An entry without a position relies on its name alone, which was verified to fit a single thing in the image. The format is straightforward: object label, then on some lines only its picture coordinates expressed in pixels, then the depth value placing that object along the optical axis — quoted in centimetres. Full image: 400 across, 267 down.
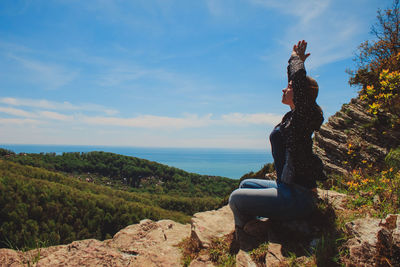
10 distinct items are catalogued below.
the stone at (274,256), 246
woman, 270
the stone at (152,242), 334
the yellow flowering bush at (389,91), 454
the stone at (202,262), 290
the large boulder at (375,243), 182
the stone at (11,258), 297
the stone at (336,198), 358
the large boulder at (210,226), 356
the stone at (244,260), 265
